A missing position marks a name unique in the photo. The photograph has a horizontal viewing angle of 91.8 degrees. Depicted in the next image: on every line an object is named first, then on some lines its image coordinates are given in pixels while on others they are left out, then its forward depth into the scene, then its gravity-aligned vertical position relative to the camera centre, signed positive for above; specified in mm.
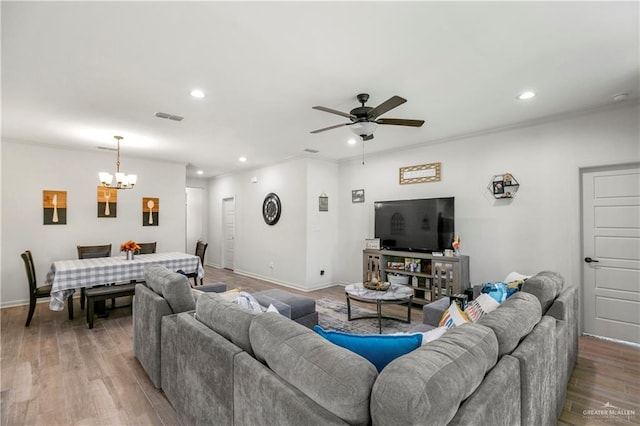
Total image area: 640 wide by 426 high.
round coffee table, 3510 -906
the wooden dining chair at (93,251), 4980 -556
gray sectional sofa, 996 -634
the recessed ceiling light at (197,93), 3018 +1226
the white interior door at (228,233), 8047 -419
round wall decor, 6477 +173
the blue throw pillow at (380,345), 1358 -575
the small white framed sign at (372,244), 5344 -471
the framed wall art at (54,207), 5137 +175
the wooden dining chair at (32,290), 3830 -929
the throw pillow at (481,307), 1993 -598
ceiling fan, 3025 +960
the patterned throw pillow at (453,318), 1864 -629
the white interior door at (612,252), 3385 -407
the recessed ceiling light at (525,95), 3104 +1233
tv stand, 4355 -841
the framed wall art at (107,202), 5656 +285
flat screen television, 4594 -116
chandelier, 4462 +546
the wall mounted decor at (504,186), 4152 +417
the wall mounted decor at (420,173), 4961 +717
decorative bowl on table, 3749 -849
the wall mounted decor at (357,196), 5988 +410
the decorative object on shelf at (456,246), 4423 -422
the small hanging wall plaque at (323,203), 6133 +277
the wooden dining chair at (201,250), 5674 -612
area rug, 3762 -1371
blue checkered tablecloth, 3764 -715
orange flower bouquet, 4574 -439
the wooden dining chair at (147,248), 5605 -558
